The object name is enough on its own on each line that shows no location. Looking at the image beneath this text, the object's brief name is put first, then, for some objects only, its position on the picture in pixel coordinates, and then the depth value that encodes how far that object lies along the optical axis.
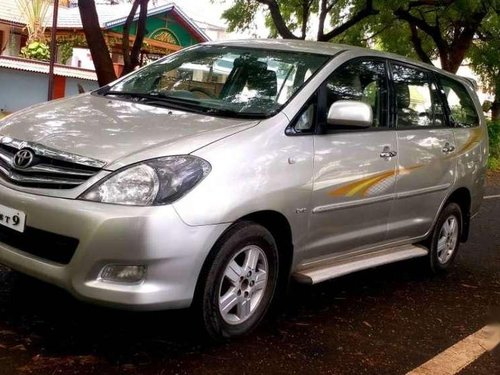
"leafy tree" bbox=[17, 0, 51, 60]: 21.98
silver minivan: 3.21
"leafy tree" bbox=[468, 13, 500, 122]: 17.94
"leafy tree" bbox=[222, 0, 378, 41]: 13.54
